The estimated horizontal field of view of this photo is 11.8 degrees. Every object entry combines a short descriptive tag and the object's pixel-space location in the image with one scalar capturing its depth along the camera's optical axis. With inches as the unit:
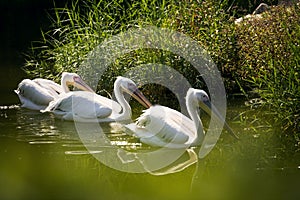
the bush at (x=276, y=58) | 543.0
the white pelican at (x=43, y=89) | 682.3
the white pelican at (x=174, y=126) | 546.1
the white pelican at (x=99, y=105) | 627.4
